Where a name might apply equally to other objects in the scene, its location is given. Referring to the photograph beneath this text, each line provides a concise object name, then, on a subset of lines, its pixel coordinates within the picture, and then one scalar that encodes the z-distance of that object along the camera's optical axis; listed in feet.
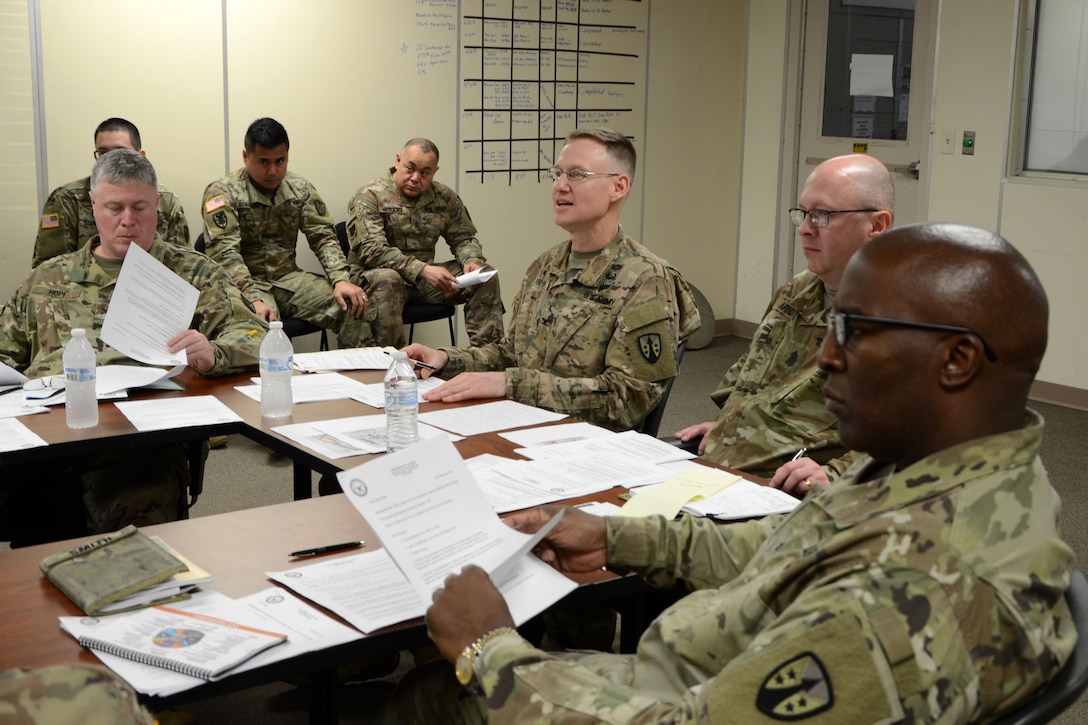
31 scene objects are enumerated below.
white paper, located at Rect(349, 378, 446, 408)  9.49
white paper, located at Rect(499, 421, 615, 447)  8.34
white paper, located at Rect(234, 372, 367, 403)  9.69
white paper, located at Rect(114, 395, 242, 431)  8.66
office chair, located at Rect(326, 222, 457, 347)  18.60
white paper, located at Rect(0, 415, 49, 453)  7.92
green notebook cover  5.27
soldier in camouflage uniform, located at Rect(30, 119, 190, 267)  16.19
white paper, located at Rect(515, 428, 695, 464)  7.95
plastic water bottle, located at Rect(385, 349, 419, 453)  8.27
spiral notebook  4.73
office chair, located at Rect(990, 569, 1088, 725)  3.90
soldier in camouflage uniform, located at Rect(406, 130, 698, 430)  9.73
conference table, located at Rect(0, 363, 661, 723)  4.92
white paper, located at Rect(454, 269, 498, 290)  14.73
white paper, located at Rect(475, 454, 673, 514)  6.98
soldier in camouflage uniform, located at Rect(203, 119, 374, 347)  17.34
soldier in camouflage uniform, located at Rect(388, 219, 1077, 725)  3.68
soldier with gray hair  9.64
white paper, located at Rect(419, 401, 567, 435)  8.72
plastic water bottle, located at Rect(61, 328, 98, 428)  8.49
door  21.99
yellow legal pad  6.70
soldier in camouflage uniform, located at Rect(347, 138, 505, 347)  18.45
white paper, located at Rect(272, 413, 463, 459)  8.04
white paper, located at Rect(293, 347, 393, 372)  10.84
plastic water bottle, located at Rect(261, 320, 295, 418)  9.05
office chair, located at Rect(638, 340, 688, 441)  10.11
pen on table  6.03
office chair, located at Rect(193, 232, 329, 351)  17.45
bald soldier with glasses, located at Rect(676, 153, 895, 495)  8.80
